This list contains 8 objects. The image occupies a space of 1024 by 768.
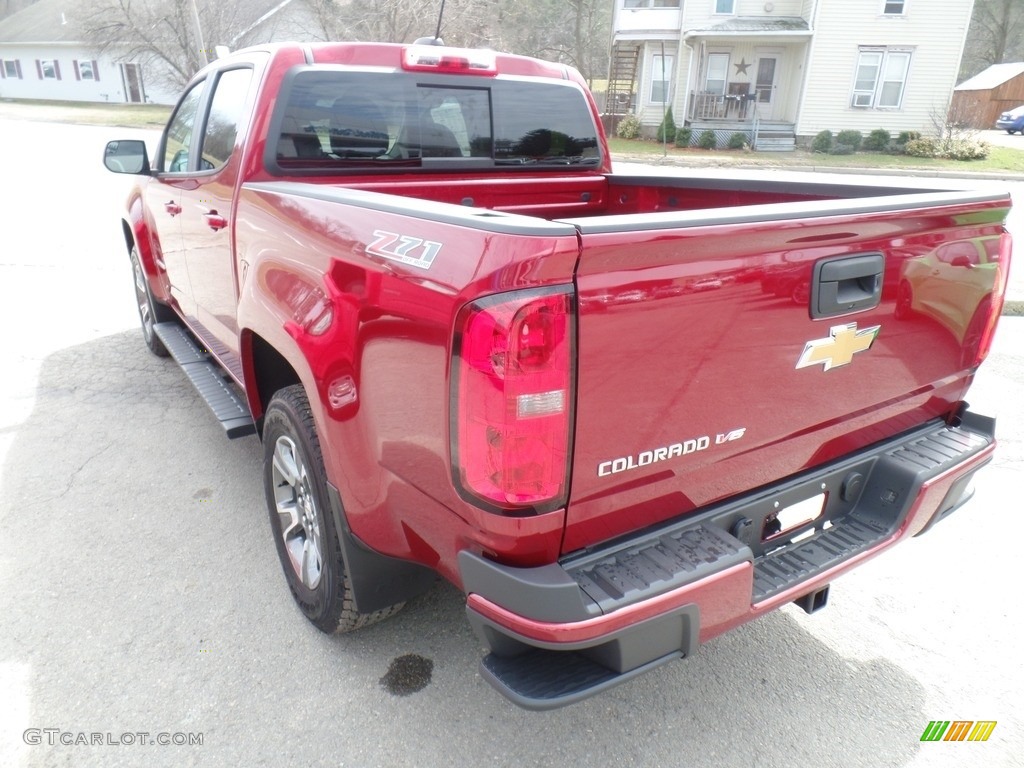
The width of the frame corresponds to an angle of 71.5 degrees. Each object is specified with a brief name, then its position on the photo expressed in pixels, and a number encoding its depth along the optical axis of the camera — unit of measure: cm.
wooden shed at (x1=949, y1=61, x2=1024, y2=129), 3869
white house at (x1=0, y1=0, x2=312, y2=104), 4300
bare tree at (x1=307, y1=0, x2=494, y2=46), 2681
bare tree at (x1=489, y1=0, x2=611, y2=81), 3872
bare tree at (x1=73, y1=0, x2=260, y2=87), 3212
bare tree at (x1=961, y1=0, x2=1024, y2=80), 4591
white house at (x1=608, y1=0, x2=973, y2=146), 2338
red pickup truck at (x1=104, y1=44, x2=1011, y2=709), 161
